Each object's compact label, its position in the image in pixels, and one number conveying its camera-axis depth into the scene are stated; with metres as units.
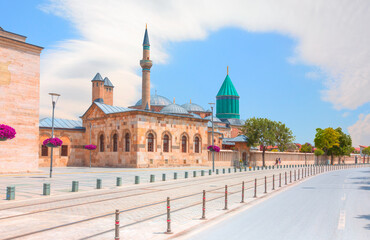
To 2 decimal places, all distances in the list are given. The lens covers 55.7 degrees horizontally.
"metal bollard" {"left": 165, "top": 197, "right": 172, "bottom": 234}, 8.12
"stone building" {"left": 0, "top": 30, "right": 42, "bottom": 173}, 27.48
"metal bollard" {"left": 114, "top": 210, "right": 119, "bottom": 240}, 6.78
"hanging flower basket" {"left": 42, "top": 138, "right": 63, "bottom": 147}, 26.20
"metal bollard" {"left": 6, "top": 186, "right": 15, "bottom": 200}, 13.77
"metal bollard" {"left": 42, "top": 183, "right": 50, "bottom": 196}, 15.27
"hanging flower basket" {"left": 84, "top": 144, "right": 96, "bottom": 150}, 43.91
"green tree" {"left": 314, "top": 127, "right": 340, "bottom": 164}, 81.31
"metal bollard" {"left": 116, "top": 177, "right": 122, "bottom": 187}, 19.92
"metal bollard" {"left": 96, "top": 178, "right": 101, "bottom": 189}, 18.48
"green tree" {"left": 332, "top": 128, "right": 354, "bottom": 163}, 85.50
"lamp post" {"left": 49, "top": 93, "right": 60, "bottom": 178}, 25.28
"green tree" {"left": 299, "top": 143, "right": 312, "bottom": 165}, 105.06
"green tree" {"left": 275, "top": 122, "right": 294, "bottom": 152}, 67.06
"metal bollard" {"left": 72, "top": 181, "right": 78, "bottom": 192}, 16.92
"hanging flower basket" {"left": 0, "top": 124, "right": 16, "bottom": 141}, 18.98
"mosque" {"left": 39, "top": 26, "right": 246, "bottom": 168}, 42.62
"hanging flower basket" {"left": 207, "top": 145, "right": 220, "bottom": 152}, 39.83
